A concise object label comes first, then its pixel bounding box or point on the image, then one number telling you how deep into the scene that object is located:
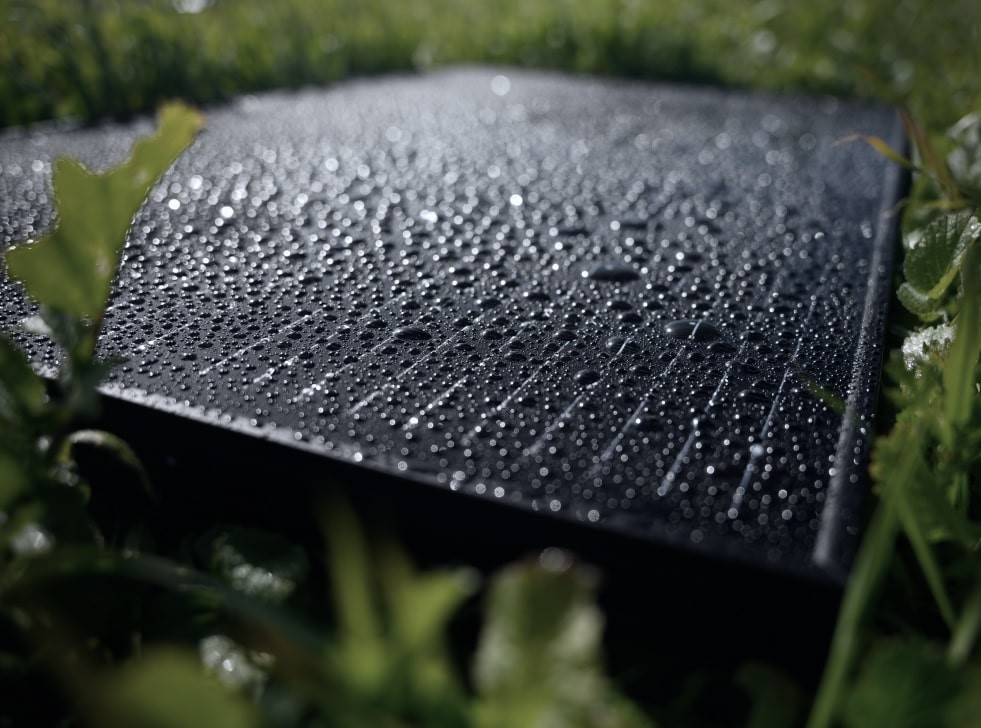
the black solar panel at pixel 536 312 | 0.21
